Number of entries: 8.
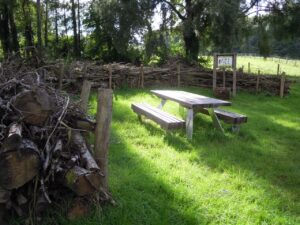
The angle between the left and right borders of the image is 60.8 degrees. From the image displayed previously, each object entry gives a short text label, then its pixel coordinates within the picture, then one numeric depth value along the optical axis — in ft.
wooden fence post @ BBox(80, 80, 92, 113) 9.73
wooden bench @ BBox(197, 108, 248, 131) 14.71
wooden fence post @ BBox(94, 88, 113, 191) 7.46
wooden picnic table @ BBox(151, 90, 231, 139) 13.81
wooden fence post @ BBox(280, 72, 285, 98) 29.28
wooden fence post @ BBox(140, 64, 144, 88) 28.46
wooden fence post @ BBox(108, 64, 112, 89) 26.83
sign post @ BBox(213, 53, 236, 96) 26.41
